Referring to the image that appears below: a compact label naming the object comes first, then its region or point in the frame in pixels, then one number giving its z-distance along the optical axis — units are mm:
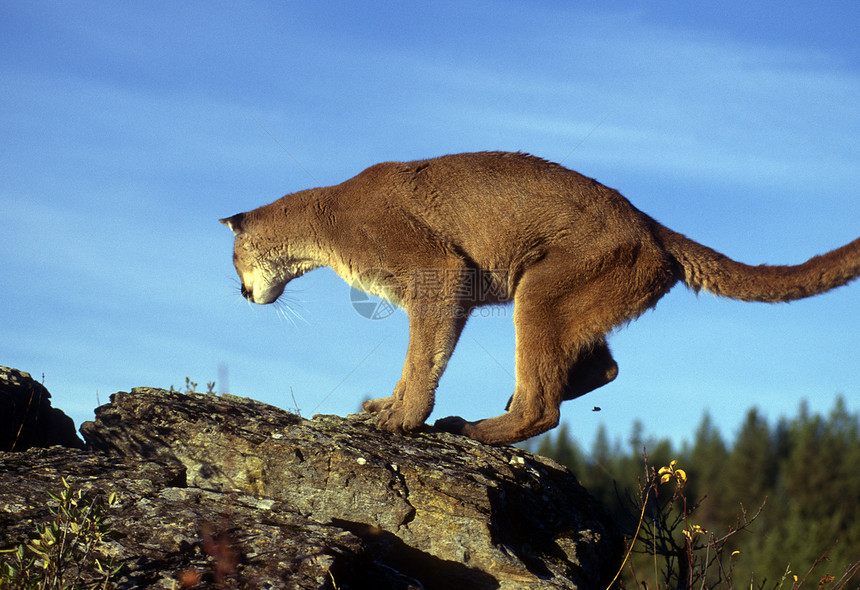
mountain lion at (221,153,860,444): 7000
